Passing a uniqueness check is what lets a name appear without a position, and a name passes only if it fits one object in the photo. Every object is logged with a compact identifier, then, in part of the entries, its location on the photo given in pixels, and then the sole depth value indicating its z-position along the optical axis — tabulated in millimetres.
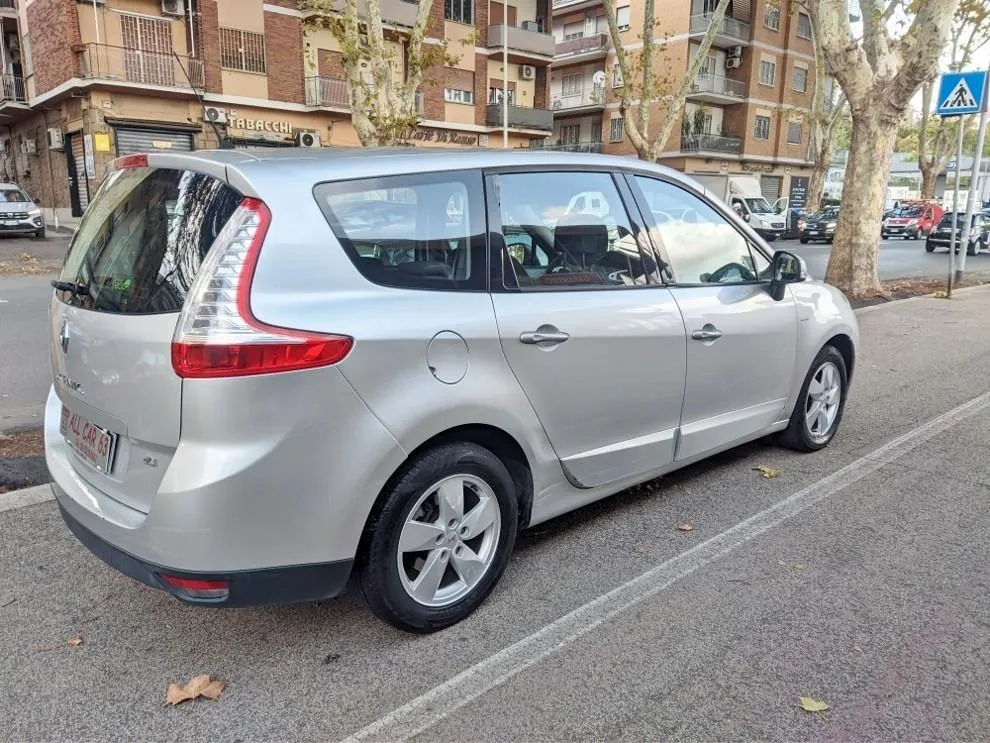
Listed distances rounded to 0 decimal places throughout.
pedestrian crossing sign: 10922
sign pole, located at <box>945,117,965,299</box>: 11719
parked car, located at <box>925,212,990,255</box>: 24219
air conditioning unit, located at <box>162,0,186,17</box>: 25312
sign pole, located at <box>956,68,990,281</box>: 11088
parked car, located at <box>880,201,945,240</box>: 33656
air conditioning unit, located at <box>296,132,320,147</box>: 14787
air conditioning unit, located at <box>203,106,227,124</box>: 25570
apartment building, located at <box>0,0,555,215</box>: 24766
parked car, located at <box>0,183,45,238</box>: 21266
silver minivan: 2295
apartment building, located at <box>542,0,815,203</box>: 42188
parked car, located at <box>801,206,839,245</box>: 28344
